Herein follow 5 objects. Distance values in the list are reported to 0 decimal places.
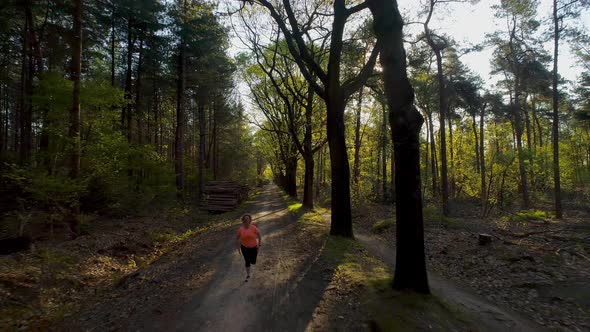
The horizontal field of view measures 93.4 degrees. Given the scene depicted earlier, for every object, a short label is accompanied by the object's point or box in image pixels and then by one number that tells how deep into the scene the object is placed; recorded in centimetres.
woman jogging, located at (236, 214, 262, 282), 656
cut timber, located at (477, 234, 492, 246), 936
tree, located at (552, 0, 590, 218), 1605
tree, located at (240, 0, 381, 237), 965
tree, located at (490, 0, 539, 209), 1720
